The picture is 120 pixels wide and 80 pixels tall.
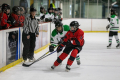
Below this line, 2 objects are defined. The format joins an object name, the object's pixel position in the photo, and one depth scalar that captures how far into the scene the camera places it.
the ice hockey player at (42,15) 14.72
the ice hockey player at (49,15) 15.41
